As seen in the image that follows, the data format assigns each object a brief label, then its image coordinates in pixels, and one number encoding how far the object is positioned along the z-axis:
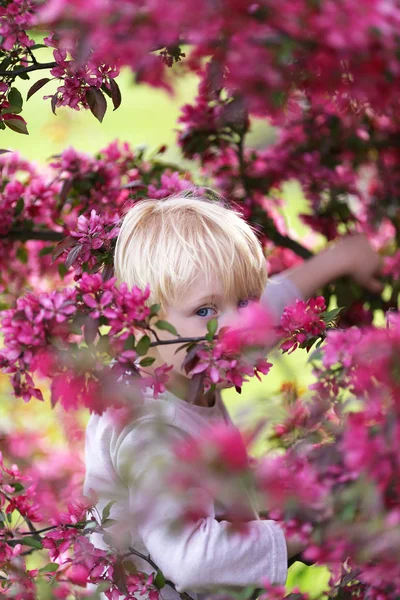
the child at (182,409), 1.41
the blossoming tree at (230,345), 1.18
